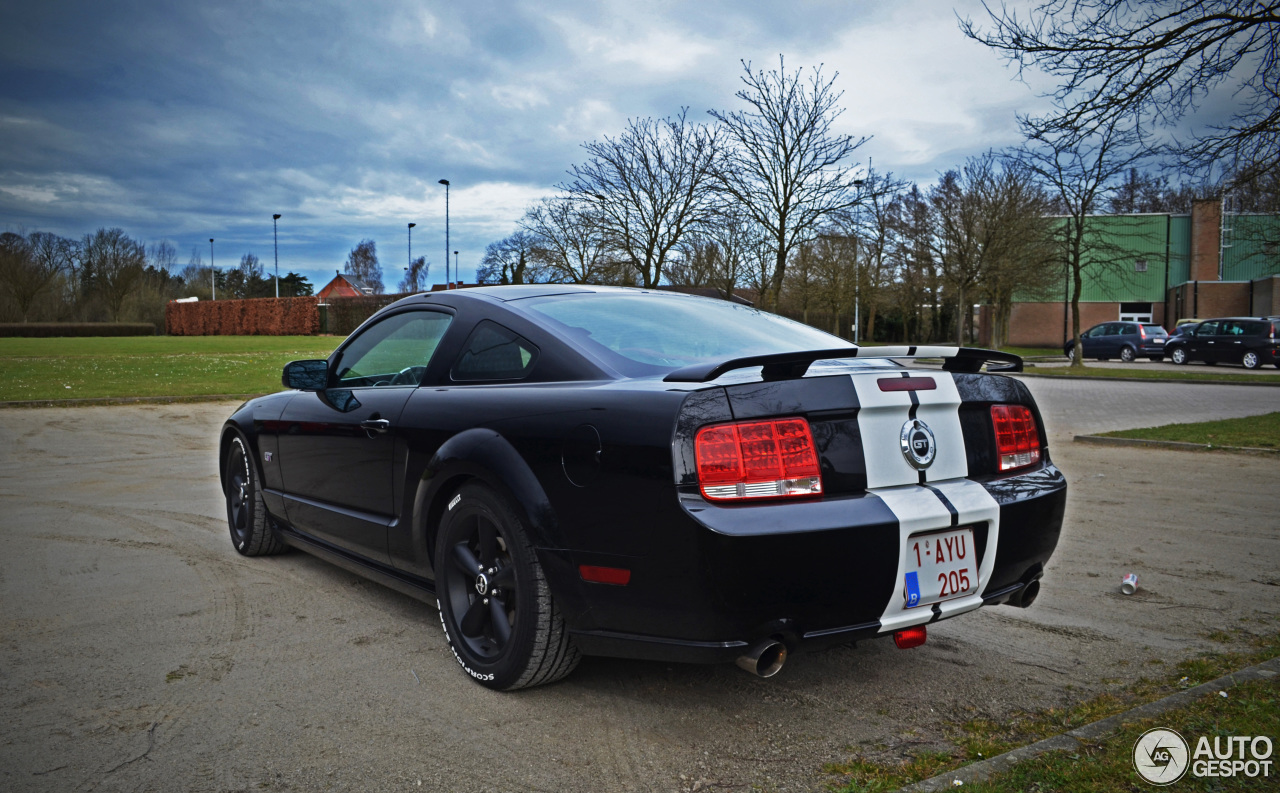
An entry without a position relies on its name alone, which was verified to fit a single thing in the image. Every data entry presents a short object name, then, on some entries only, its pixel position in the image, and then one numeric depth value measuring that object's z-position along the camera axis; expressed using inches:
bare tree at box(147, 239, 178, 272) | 3417.8
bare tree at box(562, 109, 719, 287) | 1141.7
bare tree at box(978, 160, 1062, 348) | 1237.7
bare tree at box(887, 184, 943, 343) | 1553.9
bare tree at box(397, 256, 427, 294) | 3213.6
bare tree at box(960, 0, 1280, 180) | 344.8
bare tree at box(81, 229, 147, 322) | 2783.0
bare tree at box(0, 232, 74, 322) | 2546.8
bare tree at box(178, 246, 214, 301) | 3609.7
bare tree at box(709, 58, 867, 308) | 1024.9
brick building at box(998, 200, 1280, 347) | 1825.8
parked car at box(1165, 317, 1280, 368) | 1052.5
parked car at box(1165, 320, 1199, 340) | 1176.4
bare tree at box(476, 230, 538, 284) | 1320.1
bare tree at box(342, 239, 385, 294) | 3858.3
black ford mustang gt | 95.7
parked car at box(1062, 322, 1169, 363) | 1288.1
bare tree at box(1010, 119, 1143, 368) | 888.3
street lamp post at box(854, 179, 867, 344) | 1467.8
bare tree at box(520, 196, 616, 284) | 1149.7
